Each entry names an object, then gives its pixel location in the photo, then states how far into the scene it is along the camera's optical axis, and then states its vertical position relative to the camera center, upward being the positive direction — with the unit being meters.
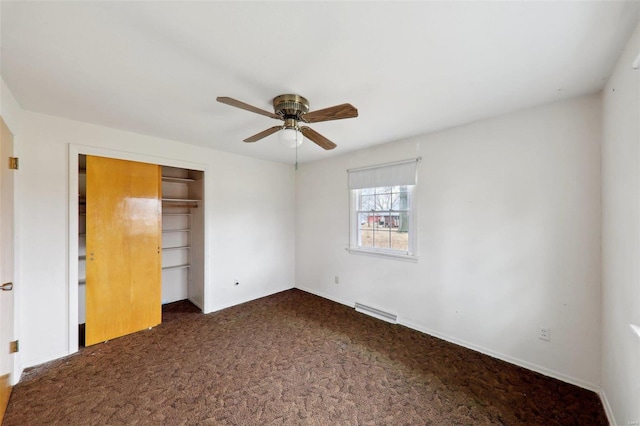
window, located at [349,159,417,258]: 3.16 +0.05
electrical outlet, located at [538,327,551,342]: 2.16 -1.11
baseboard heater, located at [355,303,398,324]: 3.28 -1.45
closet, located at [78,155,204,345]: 2.71 -0.42
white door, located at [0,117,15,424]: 1.76 -0.39
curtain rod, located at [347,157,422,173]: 3.04 +0.67
